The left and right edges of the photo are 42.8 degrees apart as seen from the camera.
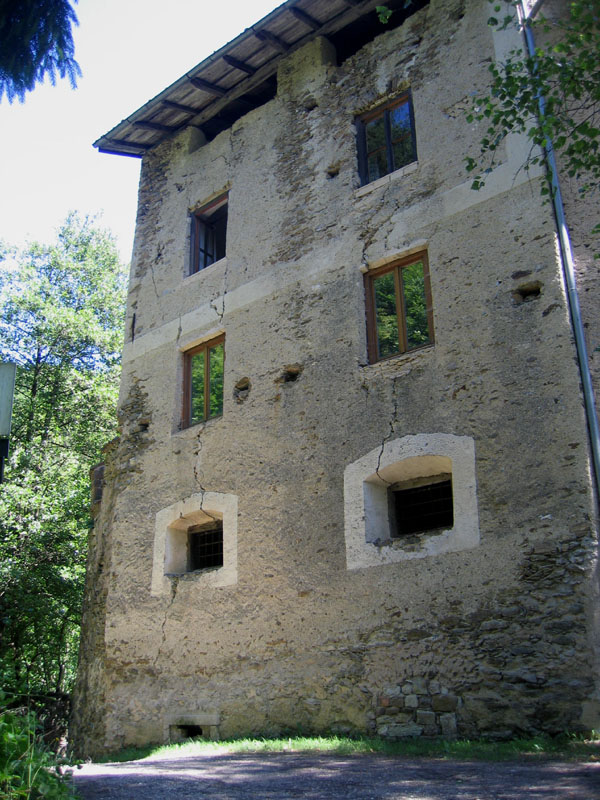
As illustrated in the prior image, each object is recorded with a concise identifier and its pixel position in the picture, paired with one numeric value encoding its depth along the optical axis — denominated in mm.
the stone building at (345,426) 6953
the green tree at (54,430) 15125
